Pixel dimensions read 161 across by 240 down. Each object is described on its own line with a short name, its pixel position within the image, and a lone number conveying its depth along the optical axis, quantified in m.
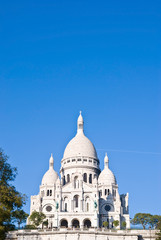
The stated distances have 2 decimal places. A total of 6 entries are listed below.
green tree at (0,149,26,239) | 49.69
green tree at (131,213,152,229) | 91.19
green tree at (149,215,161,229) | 89.91
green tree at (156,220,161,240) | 63.90
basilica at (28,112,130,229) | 105.94
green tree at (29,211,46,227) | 91.69
